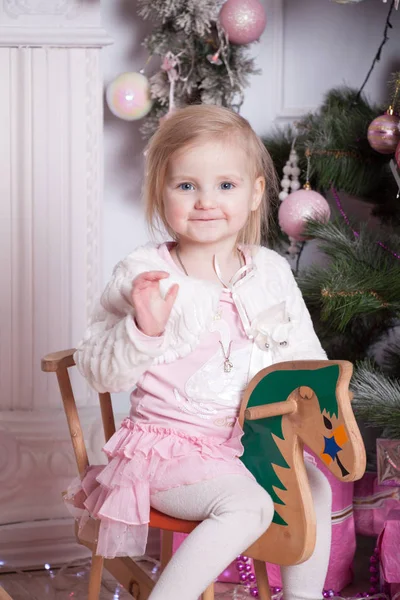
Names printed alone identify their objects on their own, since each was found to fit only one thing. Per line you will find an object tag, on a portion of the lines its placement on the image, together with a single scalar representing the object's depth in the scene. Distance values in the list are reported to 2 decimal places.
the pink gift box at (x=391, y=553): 2.67
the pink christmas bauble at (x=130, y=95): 2.84
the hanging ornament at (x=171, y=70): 2.81
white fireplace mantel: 2.85
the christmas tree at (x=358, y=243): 2.58
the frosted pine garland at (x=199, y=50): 2.77
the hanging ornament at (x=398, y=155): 2.62
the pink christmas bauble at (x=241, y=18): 2.76
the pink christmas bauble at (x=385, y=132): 2.68
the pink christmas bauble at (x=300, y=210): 2.72
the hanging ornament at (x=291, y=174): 2.80
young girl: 2.32
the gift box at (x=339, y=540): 2.77
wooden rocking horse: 2.27
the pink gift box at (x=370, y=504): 2.84
